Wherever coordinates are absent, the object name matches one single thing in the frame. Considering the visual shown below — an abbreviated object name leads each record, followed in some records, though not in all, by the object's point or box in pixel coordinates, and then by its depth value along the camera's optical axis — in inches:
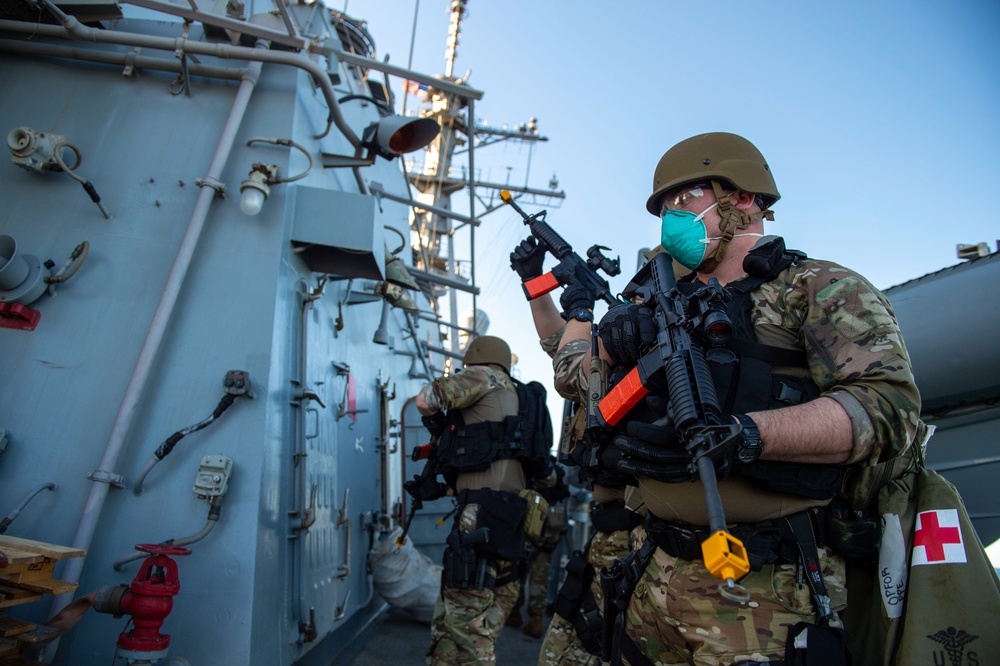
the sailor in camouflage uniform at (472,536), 129.1
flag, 620.1
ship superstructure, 90.5
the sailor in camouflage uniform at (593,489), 92.4
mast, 561.0
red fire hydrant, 77.9
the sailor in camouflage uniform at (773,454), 53.1
